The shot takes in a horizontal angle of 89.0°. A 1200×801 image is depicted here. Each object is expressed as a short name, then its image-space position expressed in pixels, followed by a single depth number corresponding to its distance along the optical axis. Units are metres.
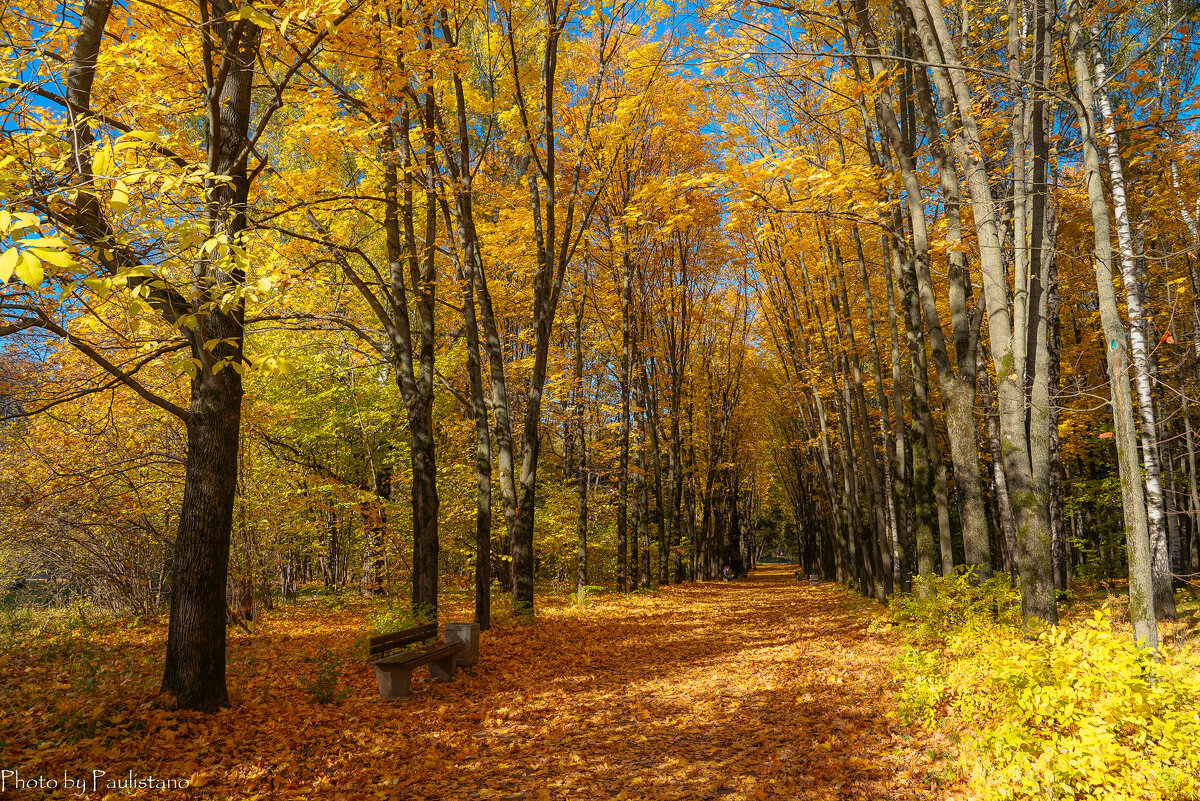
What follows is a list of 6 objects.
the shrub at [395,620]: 8.05
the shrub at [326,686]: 6.14
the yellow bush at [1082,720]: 3.18
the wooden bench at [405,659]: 6.35
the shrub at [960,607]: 6.68
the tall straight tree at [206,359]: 4.87
